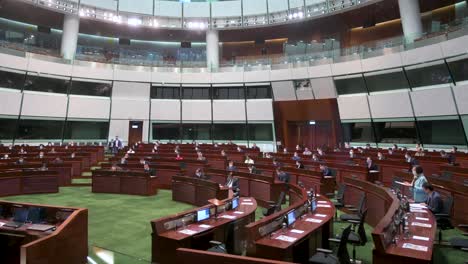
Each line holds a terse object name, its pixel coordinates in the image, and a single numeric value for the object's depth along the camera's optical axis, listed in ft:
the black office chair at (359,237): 18.20
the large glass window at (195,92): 85.51
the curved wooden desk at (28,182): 38.65
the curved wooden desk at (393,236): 13.94
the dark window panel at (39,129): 68.23
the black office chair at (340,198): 28.71
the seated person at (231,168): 44.37
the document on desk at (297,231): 18.42
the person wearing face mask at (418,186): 24.80
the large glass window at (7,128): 65.05
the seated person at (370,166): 40.57
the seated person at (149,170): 43.36
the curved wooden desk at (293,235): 16.38
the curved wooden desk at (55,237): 16.37
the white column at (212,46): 86.43
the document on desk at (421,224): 18.36
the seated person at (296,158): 51.52
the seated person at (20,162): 43.70
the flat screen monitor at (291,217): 19.78
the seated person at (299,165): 43.45
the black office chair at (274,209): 23.45
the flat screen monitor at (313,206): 23.12
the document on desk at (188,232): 18.89
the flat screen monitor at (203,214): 21.16
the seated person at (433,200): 22.41
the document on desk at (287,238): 17.04
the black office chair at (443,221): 21.22
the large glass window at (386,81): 60.54
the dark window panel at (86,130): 75.91
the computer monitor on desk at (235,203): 24.74
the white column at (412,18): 61.62
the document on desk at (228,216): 22.23
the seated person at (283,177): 36.84
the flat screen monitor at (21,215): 20.17
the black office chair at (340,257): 15.55
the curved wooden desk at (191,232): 18.48
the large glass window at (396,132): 61.08
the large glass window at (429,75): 53.16
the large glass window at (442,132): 53.36
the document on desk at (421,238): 15.96
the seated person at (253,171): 40.42
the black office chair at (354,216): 22.77
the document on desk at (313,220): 20.57
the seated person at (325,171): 39.24
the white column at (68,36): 75.56
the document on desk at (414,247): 14.62
